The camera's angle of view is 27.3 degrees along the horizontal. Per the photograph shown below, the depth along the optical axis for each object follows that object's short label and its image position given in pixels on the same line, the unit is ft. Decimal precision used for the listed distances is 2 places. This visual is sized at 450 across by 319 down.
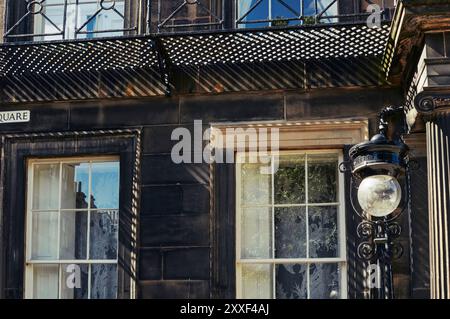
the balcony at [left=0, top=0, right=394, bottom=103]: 33.91
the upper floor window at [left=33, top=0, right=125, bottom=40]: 38.40
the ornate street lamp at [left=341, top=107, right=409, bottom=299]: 27.71
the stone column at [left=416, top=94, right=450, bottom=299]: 28.99
